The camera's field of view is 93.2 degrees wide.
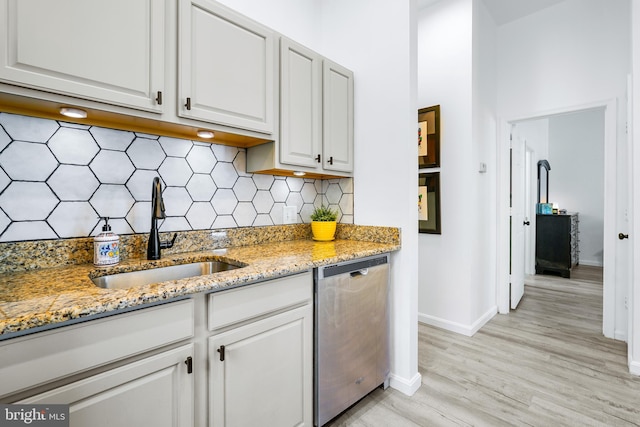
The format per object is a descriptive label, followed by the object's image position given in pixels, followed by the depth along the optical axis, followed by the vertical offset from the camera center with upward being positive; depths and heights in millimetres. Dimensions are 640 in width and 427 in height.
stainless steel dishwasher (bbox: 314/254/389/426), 1495 -652
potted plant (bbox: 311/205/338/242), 2123 -88
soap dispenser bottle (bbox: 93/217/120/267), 1293 -155
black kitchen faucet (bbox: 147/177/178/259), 1409 -28
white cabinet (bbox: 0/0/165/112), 981 +592
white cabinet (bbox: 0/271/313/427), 787 -486
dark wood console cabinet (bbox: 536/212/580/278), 4875 -503
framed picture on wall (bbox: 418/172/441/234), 2959 +97
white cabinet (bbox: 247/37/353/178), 1770 +595
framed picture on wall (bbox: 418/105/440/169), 2934 +745
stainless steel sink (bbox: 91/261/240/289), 1276 -290
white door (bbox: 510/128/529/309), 3396 -35
